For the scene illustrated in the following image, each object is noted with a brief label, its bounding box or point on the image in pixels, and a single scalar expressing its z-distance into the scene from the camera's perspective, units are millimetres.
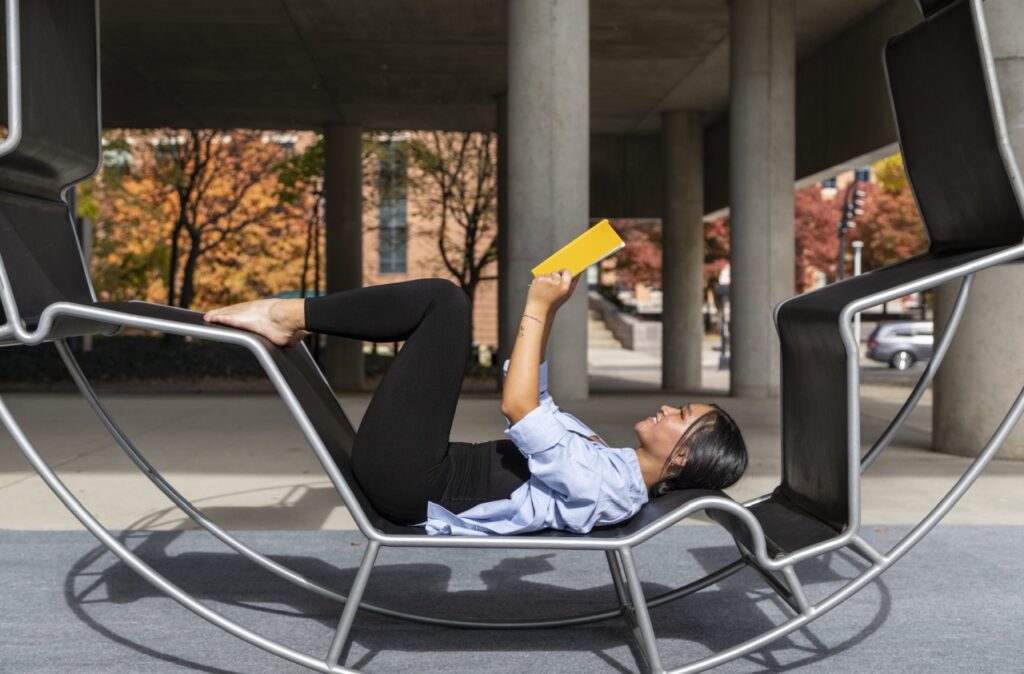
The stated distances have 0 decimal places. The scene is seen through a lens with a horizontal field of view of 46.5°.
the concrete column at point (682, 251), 23672
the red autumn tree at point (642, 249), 42750
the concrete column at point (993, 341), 8203
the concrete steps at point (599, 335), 43831
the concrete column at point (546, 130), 12422
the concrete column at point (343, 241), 23156
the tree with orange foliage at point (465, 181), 27938
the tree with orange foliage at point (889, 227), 46938
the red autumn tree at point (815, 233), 48938
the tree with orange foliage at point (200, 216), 28828
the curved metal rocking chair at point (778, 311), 3297
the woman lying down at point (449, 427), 3479
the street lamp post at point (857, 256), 44112
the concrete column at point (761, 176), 16516
